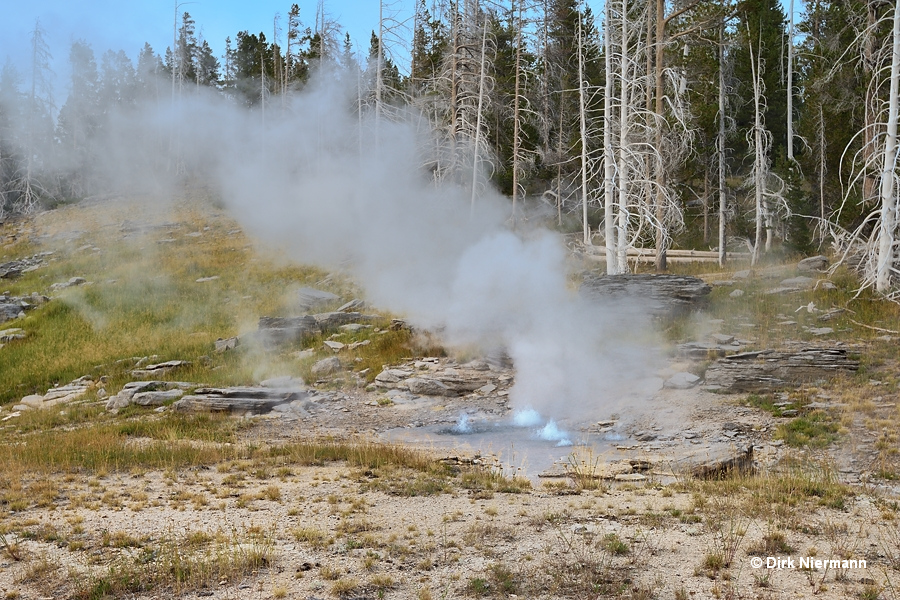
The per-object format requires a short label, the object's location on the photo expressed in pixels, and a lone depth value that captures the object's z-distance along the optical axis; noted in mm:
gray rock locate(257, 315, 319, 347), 19875
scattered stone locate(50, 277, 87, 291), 30594
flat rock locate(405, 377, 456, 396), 15210
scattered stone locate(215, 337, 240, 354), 20078
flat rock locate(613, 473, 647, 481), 9102
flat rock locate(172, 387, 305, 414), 14734
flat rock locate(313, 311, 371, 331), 20734
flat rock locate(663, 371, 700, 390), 13172
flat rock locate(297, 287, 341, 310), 24094
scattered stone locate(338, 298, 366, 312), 22703
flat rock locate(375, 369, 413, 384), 16141
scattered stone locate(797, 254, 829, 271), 20625
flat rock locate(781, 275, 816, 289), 18641
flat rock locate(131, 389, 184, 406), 15606
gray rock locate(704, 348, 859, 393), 12578
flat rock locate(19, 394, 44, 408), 17078
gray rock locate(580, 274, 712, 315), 17016
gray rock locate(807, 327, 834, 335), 14829
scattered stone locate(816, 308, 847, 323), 15664
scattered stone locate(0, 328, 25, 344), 23195
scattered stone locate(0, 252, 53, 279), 34444
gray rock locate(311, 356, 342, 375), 17266
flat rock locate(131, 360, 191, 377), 18516
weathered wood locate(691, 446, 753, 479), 8914
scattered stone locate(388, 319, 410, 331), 19406
